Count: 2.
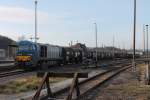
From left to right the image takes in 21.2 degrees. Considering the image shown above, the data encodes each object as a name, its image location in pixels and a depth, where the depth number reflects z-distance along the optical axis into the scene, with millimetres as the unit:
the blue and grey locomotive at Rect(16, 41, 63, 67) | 43547
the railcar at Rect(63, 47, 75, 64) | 64269
